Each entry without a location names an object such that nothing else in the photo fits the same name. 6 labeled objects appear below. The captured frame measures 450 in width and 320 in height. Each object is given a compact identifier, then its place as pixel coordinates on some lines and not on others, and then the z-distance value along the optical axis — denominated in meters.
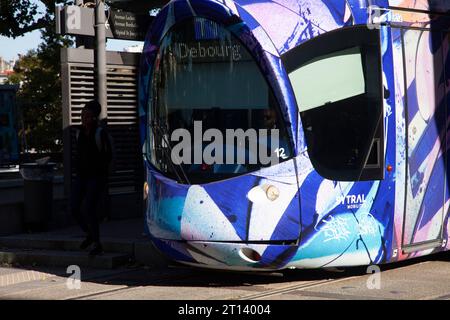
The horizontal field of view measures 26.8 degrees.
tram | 8.62
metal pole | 12.77
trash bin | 12.85
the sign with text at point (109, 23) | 12.75
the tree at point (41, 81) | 27.94
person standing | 10.91
